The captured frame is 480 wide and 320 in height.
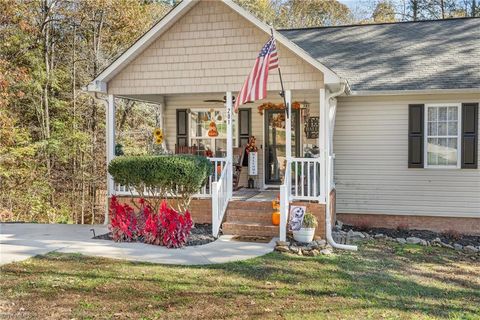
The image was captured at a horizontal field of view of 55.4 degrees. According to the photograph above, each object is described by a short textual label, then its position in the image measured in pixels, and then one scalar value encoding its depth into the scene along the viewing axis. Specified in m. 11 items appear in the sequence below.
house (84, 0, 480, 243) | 8.86
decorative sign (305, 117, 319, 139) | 11.12
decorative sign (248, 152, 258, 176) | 11.43
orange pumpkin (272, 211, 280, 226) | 8.57
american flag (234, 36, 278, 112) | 7.72
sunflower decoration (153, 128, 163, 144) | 11.59
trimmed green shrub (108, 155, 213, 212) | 8.16
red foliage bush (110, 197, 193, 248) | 7.73
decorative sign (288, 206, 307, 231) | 8.23
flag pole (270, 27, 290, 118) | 8.26
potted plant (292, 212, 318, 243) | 8.09
